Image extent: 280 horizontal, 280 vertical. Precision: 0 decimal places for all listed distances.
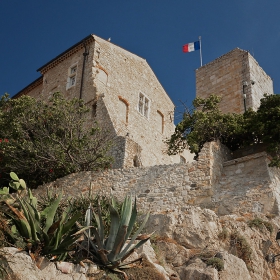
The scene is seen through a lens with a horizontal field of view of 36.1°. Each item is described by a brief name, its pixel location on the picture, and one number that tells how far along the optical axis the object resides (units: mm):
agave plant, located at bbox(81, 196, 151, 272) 7664
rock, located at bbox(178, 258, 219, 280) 8133
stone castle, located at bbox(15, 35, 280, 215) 13953
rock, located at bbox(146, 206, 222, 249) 9859
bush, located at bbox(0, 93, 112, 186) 16562
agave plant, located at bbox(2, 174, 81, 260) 7246
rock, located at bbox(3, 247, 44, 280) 6448
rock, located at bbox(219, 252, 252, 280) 8383
